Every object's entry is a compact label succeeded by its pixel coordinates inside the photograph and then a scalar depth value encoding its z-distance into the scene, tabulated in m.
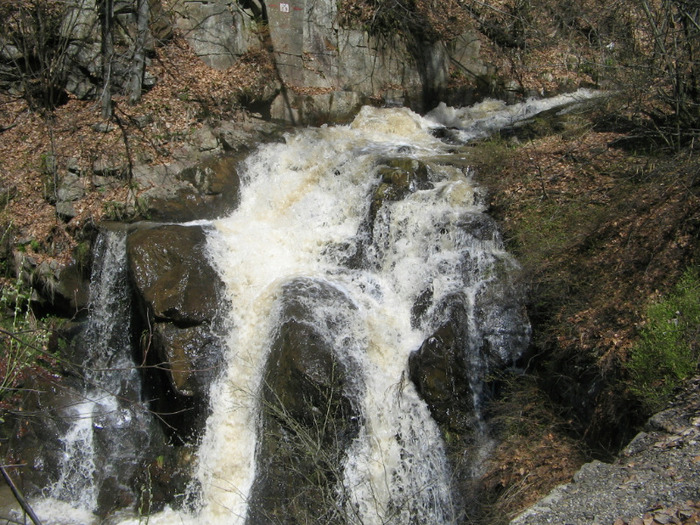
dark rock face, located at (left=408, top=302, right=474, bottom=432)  7.09
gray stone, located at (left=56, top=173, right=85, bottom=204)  10.20
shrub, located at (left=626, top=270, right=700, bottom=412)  5.65
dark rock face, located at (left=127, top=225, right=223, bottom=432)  7.82
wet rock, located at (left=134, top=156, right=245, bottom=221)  10.15
